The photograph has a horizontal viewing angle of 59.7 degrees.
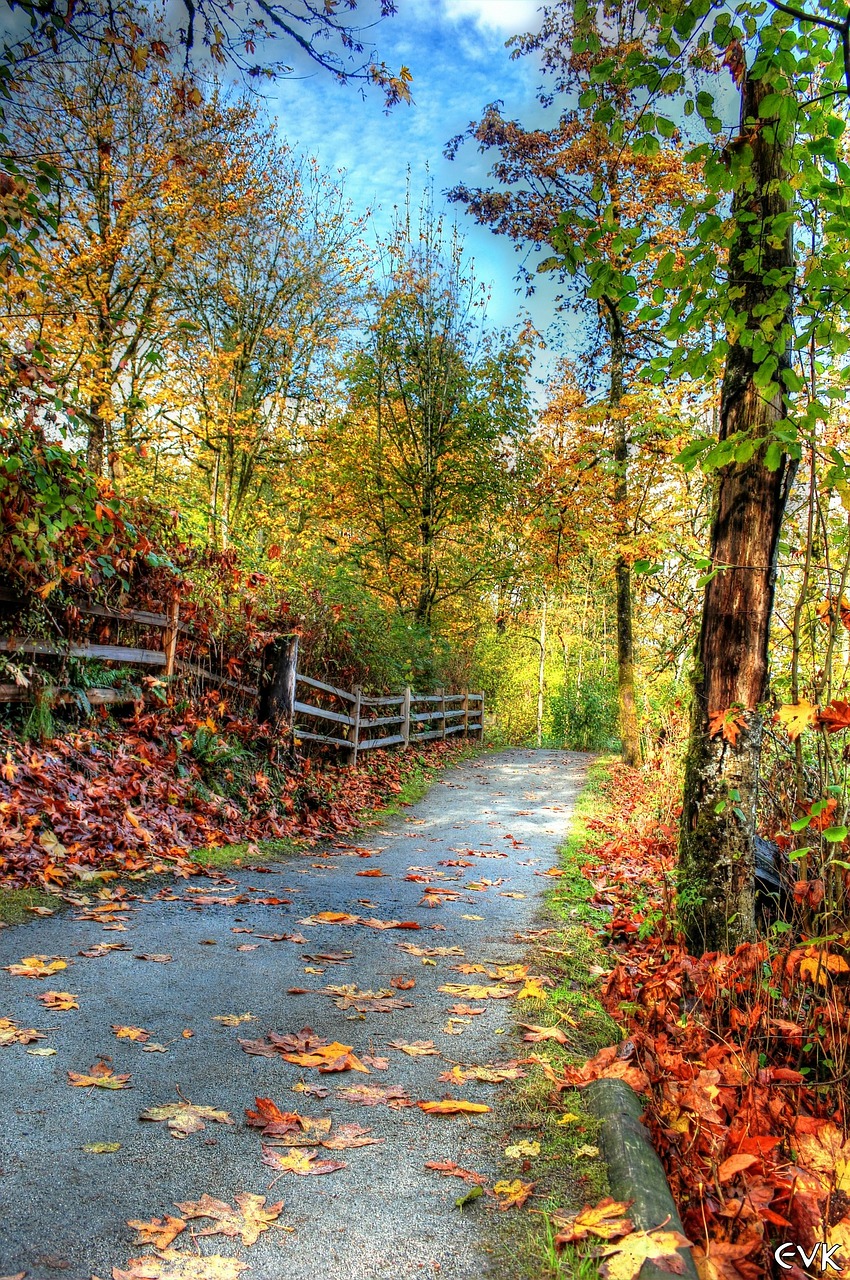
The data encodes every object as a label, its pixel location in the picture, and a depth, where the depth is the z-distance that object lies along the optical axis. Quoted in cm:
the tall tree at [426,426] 1673
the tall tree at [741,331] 306
